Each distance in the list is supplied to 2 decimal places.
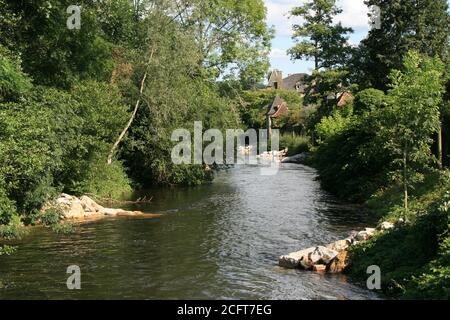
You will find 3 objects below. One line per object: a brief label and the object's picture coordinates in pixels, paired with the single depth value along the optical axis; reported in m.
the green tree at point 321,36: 46.25
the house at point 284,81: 95.22
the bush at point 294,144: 56.00
